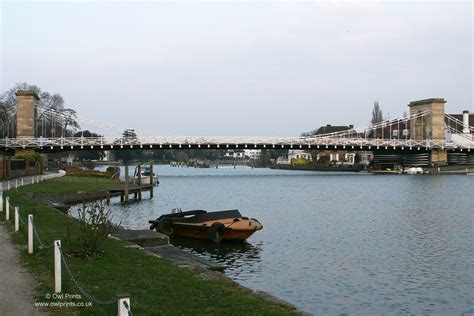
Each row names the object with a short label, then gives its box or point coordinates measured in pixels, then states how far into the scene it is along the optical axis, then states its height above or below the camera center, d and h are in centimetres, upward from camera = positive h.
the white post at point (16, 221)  1922 -235
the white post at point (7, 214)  2261 -252
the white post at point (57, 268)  1060 -221
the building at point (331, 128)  19512 +909
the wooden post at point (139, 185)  5401 -328
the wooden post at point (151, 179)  5708 -274
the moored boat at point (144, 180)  7035 -345
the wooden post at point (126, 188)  4970 -313
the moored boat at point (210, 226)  2509 -343
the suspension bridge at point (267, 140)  9312 +250
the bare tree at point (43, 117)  9781 +714
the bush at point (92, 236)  1466 -224
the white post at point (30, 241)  1493 -238
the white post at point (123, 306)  641 -179
